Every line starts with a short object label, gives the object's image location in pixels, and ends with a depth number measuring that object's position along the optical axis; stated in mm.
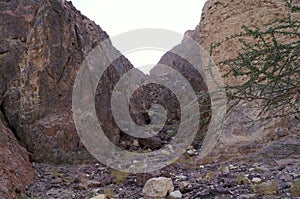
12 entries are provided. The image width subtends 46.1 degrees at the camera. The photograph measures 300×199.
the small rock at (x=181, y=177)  5049
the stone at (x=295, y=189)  3461
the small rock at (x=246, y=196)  3615
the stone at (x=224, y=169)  4992
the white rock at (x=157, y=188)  4395
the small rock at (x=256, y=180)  4196
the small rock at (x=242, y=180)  4230
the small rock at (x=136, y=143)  8273
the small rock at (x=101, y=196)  4387
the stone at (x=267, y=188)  3671
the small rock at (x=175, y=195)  4198
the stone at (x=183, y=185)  4457
